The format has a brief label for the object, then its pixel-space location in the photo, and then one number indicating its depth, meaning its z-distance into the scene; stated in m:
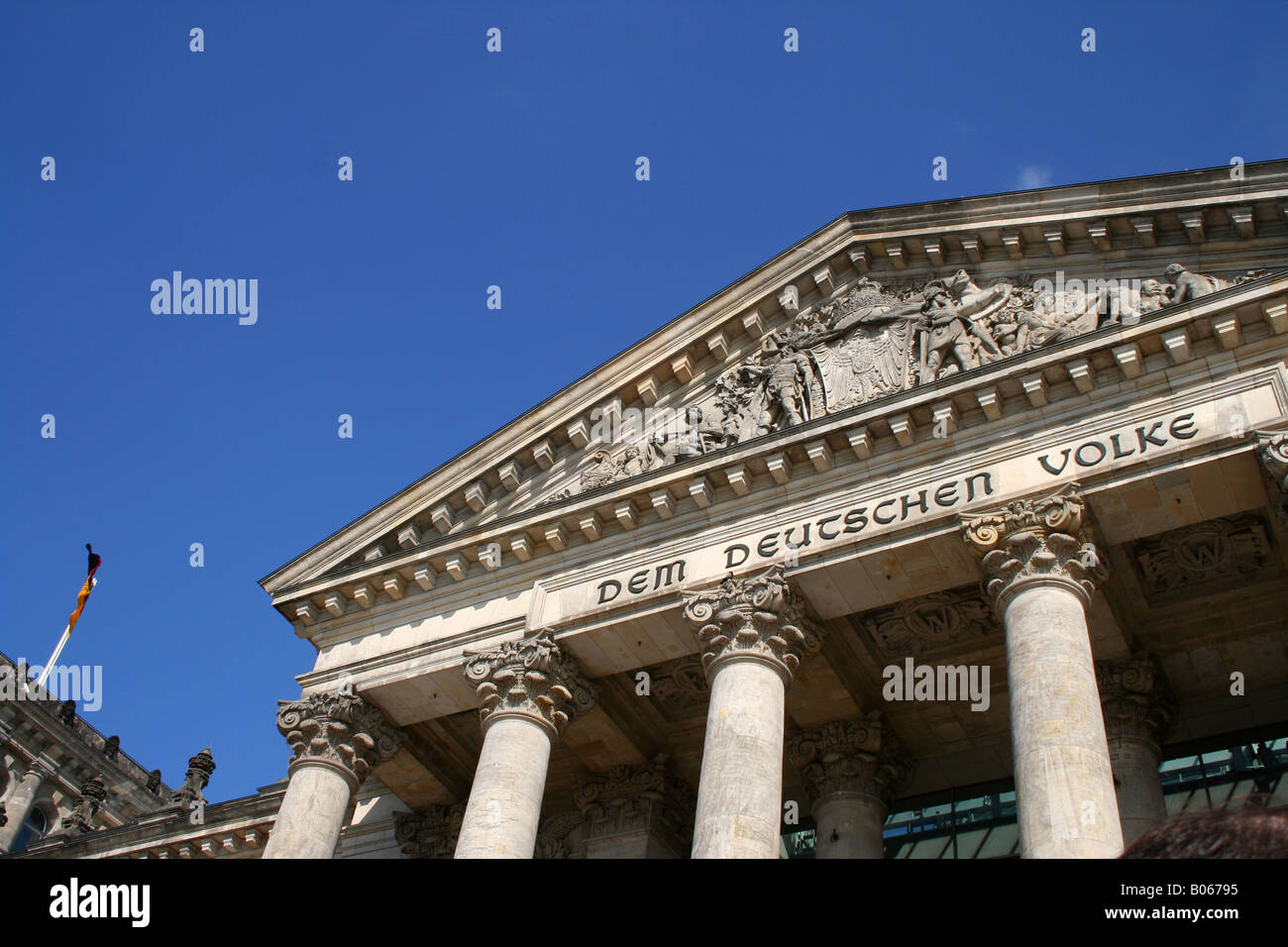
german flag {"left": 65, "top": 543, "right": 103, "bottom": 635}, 47.87
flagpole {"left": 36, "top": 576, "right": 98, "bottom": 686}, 44.67
